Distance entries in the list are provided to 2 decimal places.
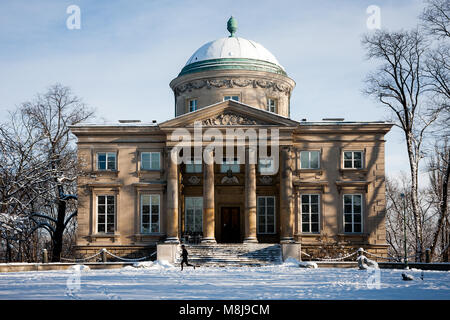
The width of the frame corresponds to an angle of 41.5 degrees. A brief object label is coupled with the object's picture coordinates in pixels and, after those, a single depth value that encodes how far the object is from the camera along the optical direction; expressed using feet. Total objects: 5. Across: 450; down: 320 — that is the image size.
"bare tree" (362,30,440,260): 139.54
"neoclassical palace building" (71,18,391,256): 125.70
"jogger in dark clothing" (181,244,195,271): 104.88
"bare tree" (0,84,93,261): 115.14
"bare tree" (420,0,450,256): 116.57
